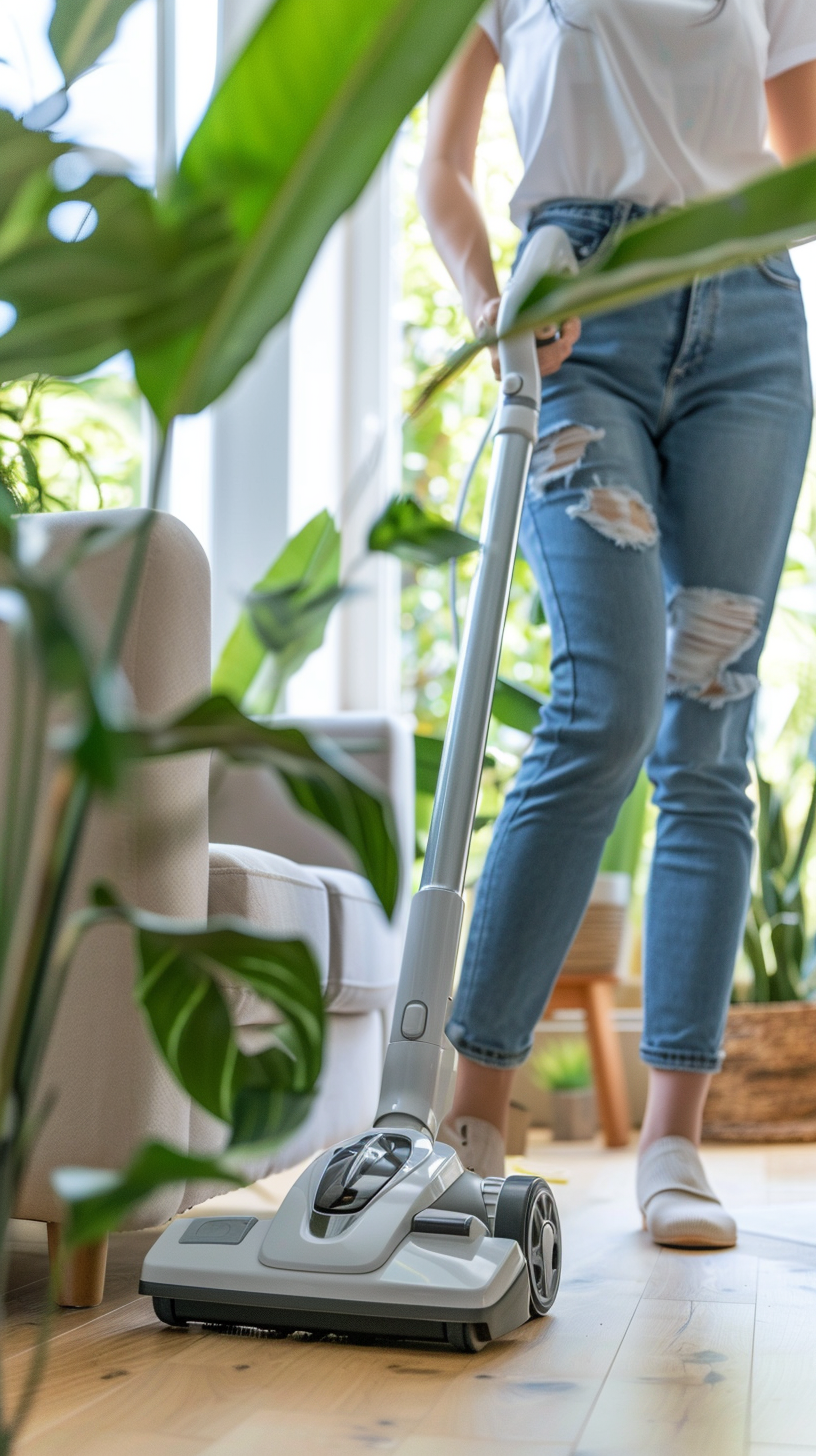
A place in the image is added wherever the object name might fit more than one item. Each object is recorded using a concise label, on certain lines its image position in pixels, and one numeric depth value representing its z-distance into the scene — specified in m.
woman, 1.32
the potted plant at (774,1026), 2.38
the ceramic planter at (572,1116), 2.46
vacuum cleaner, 0.90
